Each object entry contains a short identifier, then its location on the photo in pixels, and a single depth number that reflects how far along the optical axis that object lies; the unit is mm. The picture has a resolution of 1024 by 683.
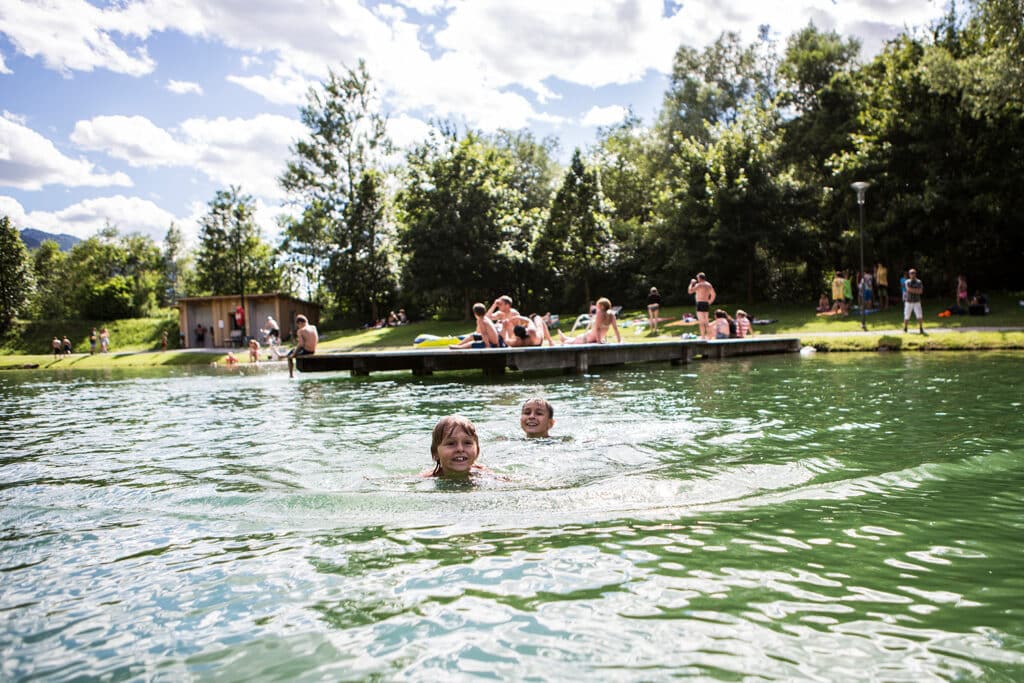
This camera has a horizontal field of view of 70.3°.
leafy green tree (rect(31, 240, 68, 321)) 60112
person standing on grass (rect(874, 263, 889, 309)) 31542
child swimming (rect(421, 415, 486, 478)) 6215
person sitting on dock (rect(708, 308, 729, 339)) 24250
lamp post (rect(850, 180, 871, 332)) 23973
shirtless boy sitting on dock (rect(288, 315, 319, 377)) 20016
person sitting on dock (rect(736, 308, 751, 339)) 25264
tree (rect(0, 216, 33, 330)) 52344
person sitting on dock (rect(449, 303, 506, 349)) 18125
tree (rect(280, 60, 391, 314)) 50125
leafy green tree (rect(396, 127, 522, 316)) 42125
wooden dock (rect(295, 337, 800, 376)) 17750
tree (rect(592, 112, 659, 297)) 43094
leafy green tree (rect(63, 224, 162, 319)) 54312
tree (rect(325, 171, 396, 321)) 47438
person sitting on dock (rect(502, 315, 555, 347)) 19281
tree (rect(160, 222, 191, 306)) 85062
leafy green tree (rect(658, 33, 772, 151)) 51188
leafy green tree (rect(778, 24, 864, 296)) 34875
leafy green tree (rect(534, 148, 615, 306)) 39781
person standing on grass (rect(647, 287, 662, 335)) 29594
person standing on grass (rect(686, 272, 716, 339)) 24578
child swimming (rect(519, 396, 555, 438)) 8133
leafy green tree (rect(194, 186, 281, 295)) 55812
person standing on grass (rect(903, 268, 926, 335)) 22222
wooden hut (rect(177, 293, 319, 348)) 45938
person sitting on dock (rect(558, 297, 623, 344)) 20859
